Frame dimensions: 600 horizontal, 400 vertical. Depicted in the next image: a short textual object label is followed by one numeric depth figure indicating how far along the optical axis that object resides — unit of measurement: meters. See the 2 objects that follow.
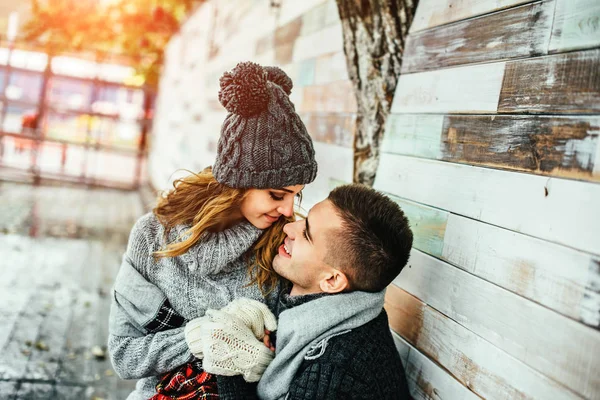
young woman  1.73
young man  1.51
